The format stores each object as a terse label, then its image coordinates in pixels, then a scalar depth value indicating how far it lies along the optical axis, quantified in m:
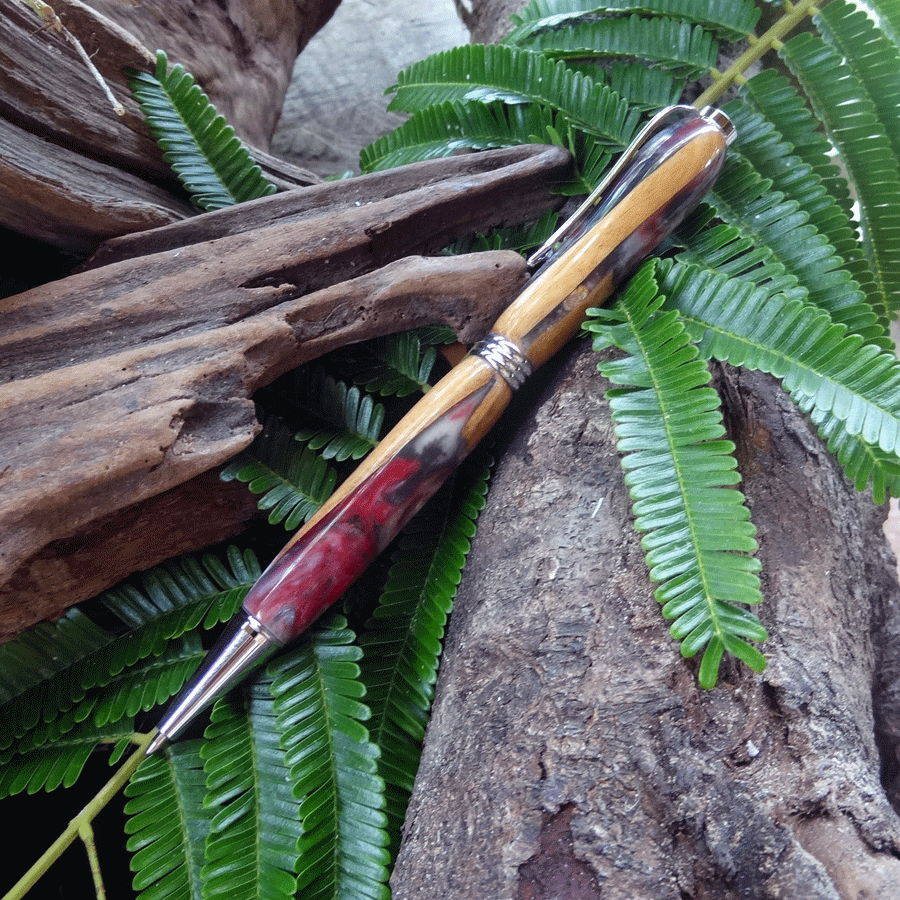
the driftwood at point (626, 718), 0.14
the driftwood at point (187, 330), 0.15
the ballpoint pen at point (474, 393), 0.16
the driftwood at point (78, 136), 0.17
